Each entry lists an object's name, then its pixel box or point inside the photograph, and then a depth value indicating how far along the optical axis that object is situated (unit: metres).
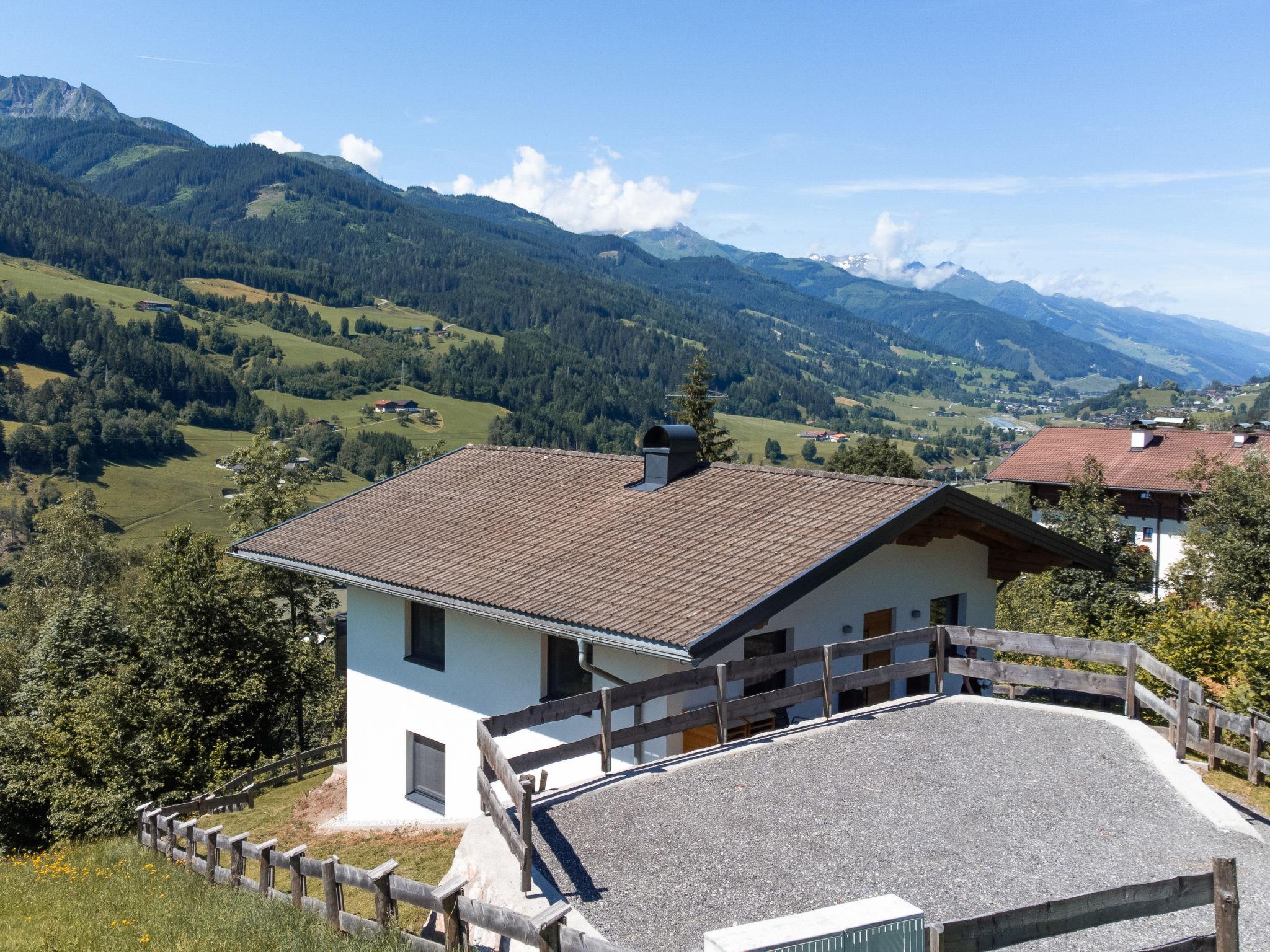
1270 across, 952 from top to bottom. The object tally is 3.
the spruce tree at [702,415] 50.12
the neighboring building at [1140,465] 54.12
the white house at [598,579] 12.46
